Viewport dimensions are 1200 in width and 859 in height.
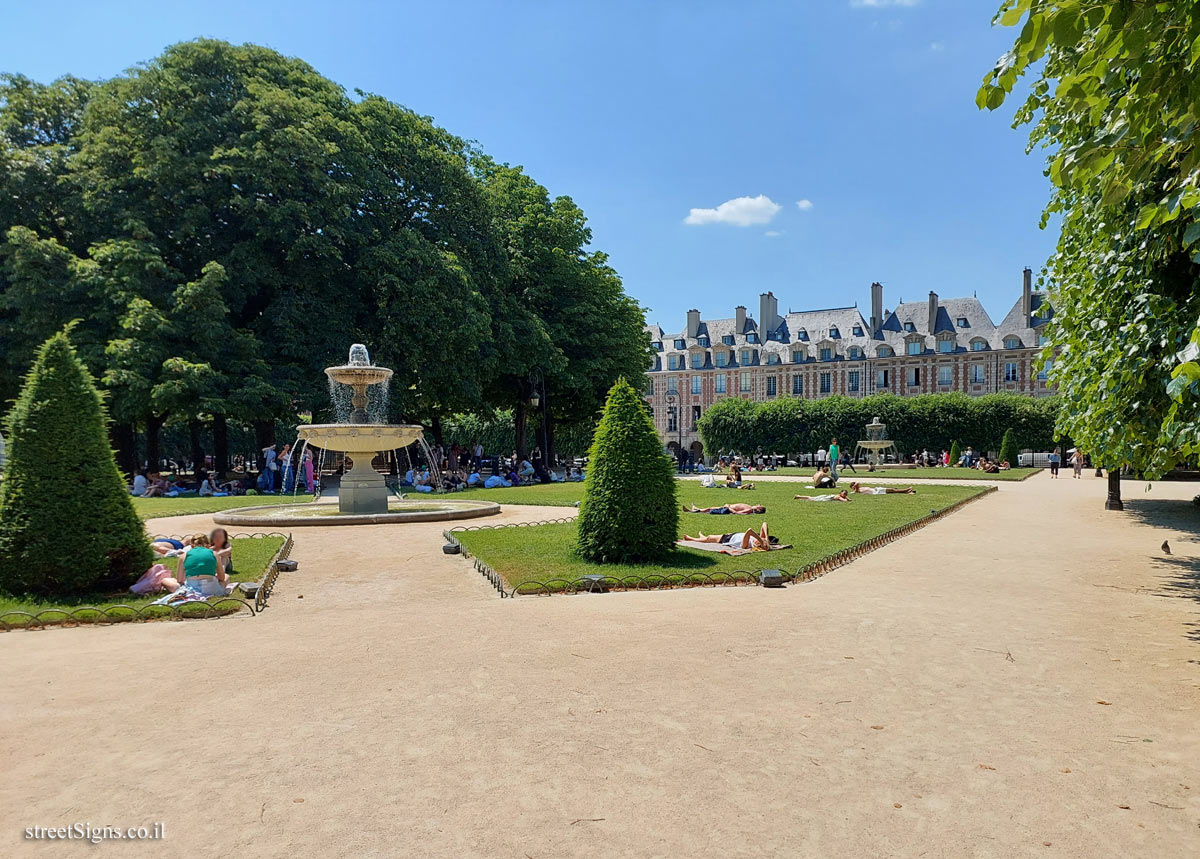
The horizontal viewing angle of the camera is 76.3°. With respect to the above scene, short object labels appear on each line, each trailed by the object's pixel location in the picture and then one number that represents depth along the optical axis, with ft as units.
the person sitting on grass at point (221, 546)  27.50
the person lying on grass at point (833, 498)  65.62
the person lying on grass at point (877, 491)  74.64
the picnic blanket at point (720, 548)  34.72
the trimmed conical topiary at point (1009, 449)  154.20
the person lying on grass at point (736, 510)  51.47
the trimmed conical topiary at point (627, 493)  31.27
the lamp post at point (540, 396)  105.94
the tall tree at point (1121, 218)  11.51
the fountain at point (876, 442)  143.64
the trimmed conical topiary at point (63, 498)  24.66
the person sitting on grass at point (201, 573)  25.02
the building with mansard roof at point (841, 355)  209.36
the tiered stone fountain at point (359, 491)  47.75
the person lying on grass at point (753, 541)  35.22
